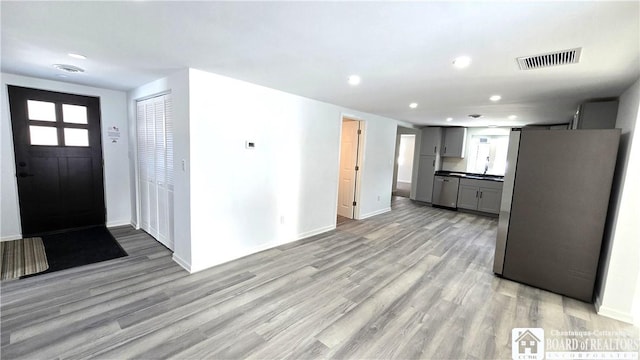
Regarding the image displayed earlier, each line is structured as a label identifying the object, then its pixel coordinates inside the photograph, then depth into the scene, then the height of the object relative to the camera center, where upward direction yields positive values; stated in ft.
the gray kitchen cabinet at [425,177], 24.91 -1.95
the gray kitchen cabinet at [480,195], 21.27 -2.99
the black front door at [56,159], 12.45 -0.96
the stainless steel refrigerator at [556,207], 9.00 -1.64
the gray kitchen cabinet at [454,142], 24.04 +1.45
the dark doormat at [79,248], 10.59 -4.78
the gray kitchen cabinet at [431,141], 24.72 +1.48
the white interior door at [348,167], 18.71 -1.00
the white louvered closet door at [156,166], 11.60 -1.06
